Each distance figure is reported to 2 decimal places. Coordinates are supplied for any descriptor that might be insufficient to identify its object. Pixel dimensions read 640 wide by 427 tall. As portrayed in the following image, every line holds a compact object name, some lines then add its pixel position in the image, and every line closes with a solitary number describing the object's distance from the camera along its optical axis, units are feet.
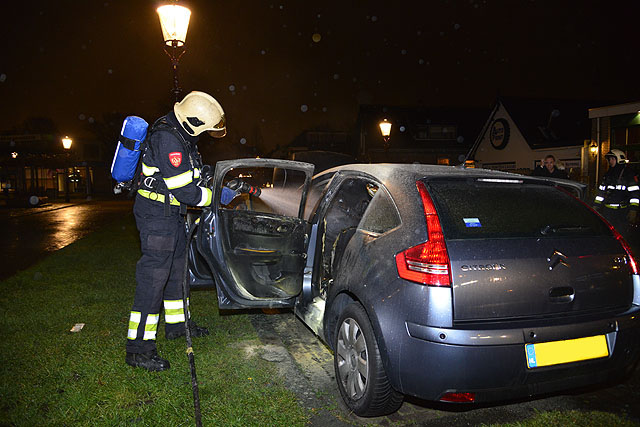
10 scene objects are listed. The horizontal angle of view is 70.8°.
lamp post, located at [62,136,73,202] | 81.76
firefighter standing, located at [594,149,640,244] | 24.81
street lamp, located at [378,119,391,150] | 48.92
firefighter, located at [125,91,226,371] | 12.05
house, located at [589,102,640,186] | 54.29
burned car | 7.72
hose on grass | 9.52
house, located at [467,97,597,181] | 82.05
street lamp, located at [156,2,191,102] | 23.75
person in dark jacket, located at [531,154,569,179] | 29.45
